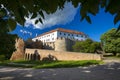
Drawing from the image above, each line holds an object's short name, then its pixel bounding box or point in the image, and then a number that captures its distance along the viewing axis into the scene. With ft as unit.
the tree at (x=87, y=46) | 57.30
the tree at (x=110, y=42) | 52.27
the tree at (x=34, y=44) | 61.00
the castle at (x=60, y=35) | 101.43
